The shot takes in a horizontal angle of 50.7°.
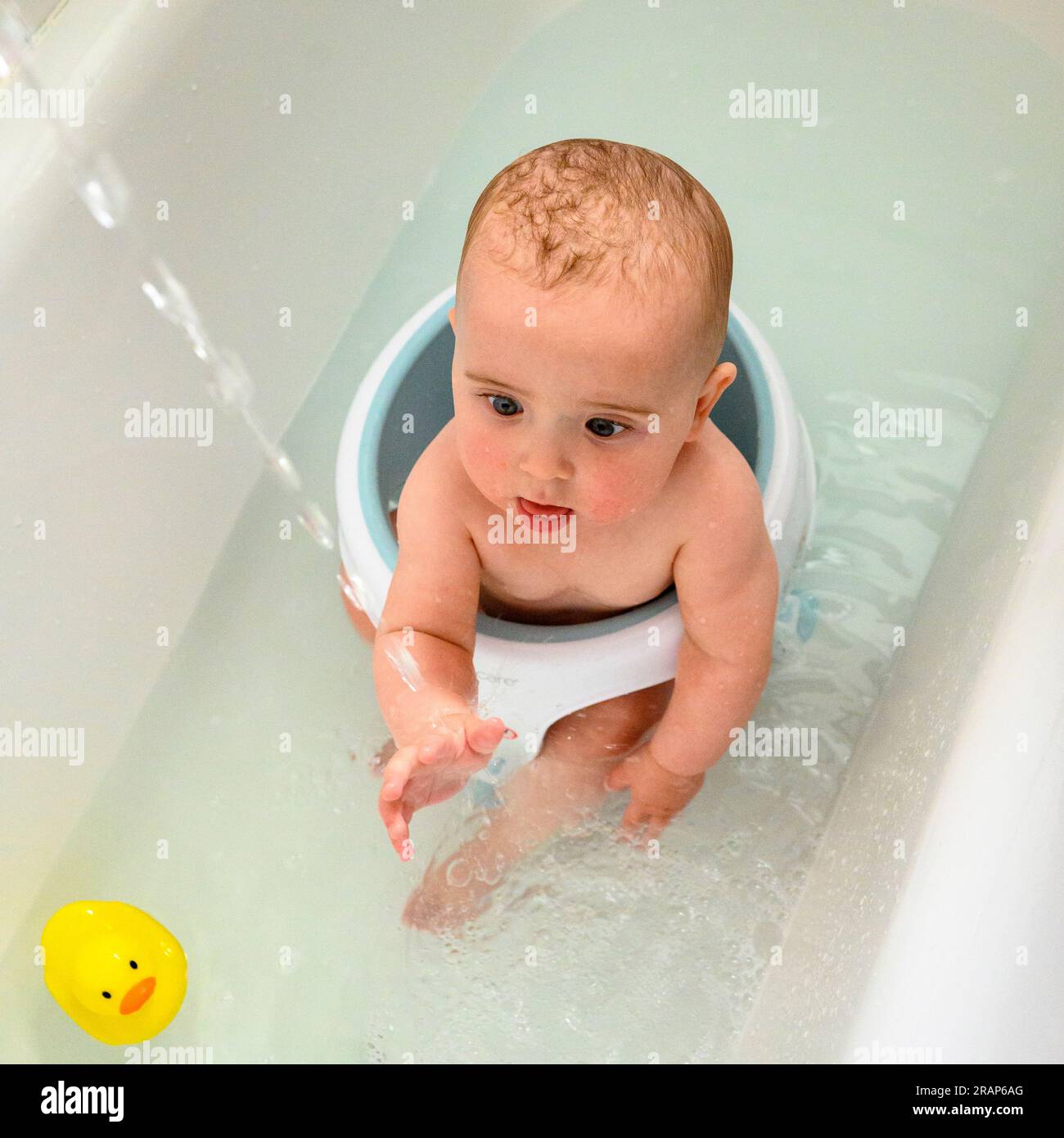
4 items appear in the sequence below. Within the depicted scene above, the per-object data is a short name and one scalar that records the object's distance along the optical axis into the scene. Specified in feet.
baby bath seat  3.26
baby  2.36
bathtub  3.35
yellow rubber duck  3.34
